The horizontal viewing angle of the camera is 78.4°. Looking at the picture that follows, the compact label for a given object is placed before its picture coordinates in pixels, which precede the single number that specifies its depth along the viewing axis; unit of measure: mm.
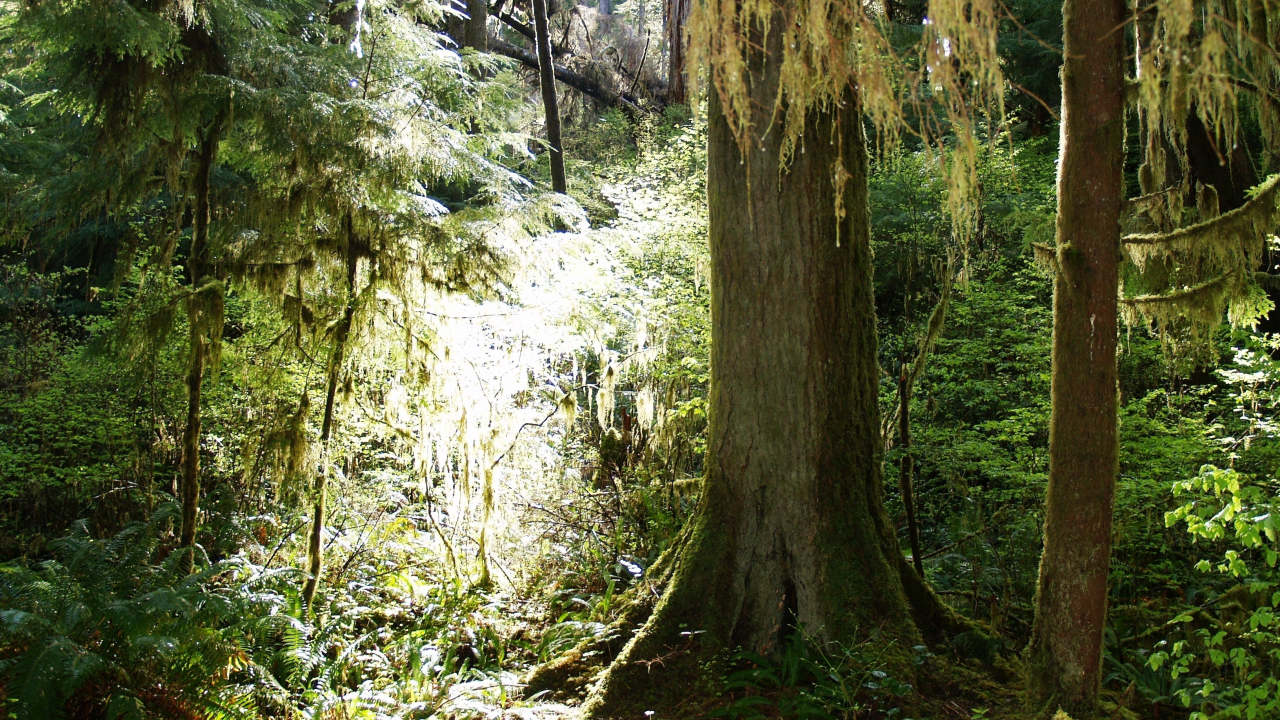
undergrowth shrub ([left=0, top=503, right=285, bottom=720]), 3469
